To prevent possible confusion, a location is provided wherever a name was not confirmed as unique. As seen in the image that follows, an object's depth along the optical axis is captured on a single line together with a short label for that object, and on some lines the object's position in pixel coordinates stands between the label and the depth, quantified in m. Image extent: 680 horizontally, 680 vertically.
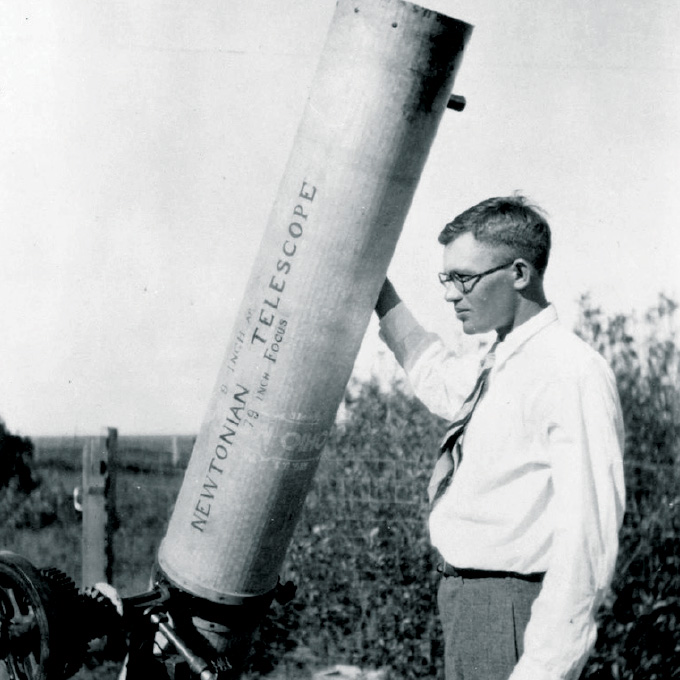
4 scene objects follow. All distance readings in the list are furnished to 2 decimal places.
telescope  2.31
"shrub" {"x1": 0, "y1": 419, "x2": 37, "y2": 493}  6.36
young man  2.10
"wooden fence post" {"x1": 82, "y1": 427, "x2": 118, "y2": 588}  4.37
